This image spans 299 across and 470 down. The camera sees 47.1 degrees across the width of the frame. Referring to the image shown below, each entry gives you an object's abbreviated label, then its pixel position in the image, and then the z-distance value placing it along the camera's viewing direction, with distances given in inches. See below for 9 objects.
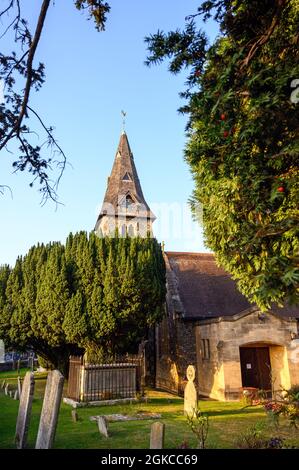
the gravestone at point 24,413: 298.0
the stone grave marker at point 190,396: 498.3
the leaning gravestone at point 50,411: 257.0
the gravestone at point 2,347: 903.3
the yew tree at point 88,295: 718.5
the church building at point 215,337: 740.6
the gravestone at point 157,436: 205.9
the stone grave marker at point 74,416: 461.1
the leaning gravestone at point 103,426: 365.5
